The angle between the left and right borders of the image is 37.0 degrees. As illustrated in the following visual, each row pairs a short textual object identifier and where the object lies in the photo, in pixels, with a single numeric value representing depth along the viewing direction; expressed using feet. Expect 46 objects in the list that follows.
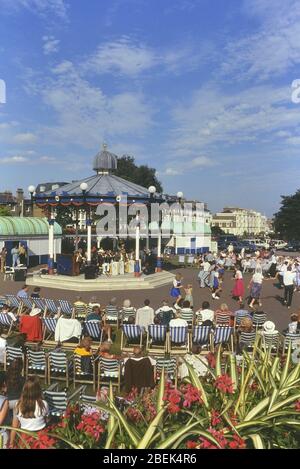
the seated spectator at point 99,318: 33.60
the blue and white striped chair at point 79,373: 25.27
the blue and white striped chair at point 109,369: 24.30
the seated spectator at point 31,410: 15.83
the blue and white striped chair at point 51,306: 39.09
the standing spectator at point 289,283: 51.03
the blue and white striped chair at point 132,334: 31.78
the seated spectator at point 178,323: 31.89
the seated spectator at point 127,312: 38.55
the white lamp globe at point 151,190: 74.54
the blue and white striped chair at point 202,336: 30.55
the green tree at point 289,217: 255.70
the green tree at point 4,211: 176.92
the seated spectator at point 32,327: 31.84
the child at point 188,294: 43.31
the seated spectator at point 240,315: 35.19
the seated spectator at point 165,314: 35.34
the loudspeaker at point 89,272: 66.54
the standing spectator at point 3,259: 81.35
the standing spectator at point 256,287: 50.85
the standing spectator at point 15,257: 78.23
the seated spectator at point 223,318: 34.30
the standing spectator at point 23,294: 42.42
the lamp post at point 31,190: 76.38
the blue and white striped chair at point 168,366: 23.79
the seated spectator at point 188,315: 35.29
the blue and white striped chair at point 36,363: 25.81
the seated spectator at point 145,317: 34.83
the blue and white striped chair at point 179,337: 30.94
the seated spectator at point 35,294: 43.18
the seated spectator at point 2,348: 26.63
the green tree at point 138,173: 215.31
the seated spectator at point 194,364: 23.39
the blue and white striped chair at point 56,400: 18.48
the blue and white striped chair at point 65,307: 38.88
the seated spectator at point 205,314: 35.19
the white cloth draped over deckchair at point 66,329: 31.71
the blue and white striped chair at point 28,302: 40.68
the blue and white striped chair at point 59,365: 25.07
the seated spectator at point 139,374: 22.06
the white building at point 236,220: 529.04
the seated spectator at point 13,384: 18.56
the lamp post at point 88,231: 70.40
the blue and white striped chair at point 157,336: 31.09
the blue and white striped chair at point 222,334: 30.58
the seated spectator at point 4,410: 14.82
